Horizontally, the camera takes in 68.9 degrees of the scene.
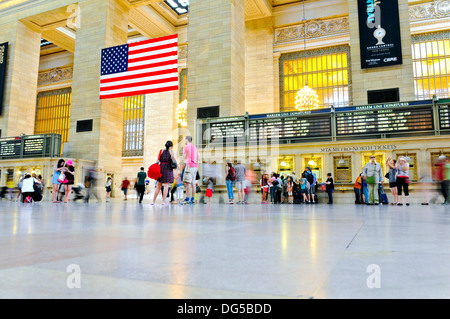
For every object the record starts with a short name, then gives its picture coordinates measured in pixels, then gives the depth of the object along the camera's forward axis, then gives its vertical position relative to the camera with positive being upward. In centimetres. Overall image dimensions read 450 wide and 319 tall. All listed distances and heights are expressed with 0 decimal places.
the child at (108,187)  1449 +21
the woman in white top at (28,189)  967 +9
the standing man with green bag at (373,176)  826 +42
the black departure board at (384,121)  949 +215
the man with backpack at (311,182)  967 +32
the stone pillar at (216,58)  1316 +555
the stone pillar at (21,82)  1819 +628
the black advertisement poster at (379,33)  1169 +577
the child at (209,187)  1008 +17
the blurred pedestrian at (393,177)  833 +42
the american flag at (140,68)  1190 +473
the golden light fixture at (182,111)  1788 +441
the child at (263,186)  1032 +18
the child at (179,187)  952 +16
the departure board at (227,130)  1143 +221
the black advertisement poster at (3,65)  1833 +712
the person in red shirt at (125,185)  1419 +31
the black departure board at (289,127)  1052 +215
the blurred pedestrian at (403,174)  790 +45
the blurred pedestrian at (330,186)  961 +18
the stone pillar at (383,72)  1160 +437
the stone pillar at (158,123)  2208 +475
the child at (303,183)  976 +27
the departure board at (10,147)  1615 +228
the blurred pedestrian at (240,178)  936 +41
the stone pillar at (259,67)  1945 +757
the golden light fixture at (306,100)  1541 +437
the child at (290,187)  1033 +17
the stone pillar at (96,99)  1574 +462
